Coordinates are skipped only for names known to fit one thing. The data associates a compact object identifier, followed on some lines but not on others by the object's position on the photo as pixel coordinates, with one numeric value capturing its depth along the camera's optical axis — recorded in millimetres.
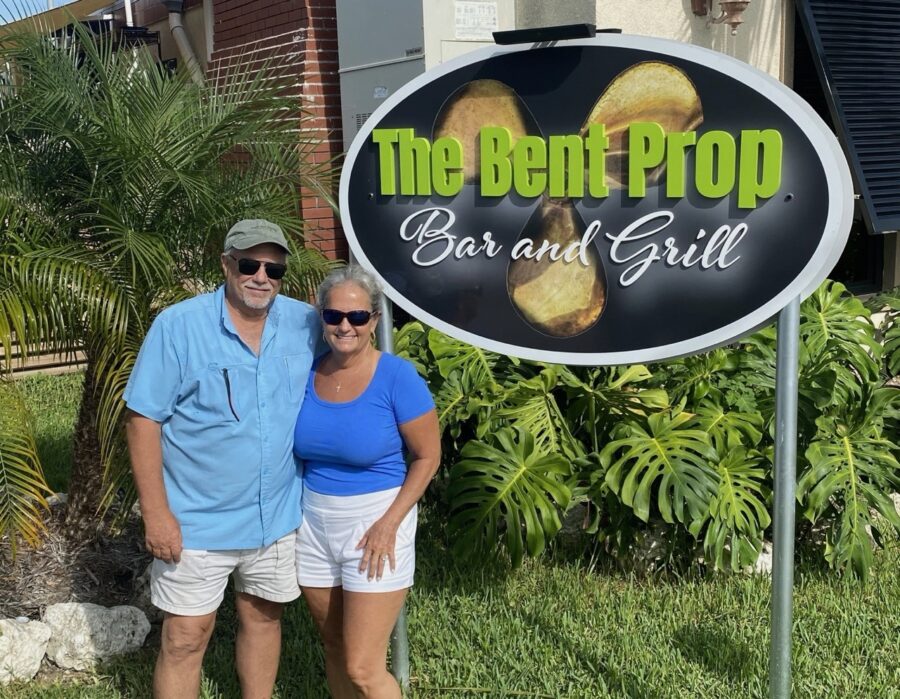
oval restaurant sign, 2871
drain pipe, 10414
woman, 2857
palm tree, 3990
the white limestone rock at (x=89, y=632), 4012
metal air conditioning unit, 7262
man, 2857
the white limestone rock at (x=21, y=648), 3869
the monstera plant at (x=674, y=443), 4289
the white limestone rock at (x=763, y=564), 4668
